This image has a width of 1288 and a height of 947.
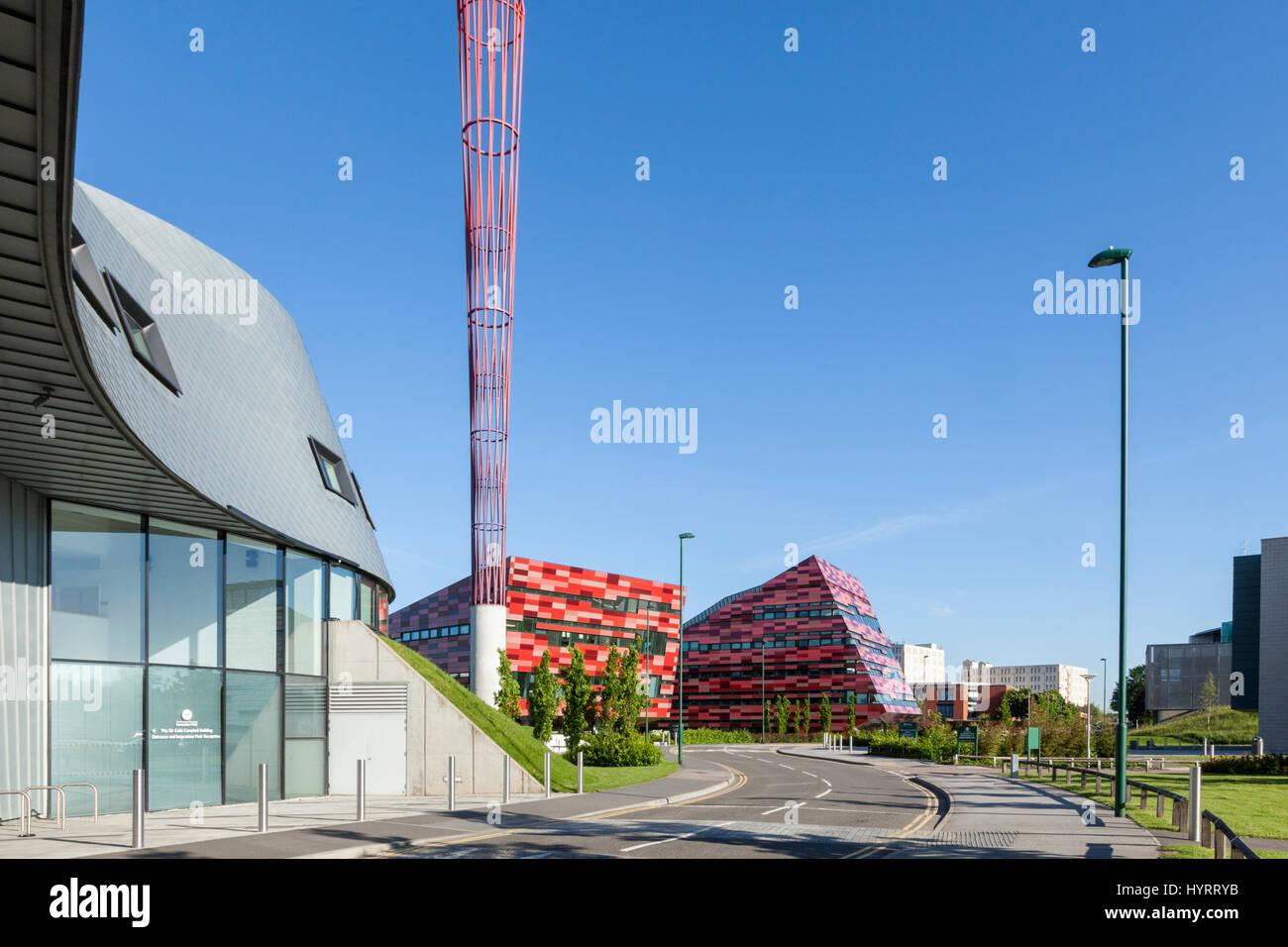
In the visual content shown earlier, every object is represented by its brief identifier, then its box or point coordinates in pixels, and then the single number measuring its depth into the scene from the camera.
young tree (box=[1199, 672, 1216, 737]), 90.64
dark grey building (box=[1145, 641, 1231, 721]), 106.75
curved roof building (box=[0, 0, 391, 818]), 13.59
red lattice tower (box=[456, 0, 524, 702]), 42.38
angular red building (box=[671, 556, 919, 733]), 93.69
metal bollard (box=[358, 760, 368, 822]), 17.20
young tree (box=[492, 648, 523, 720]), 48.34
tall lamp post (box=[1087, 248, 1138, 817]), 19.65
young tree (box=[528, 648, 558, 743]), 47.18
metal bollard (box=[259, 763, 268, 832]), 15.46
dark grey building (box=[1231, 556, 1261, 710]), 57.00
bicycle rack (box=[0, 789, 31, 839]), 14.95
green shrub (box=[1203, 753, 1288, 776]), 37.69
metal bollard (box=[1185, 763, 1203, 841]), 15.04
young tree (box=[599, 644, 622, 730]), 39.09
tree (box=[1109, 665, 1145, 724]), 144.00
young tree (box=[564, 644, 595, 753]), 42.00
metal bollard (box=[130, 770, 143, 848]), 13.21
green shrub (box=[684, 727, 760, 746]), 75.69
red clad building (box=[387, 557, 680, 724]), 78.88
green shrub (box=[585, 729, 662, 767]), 35.50
